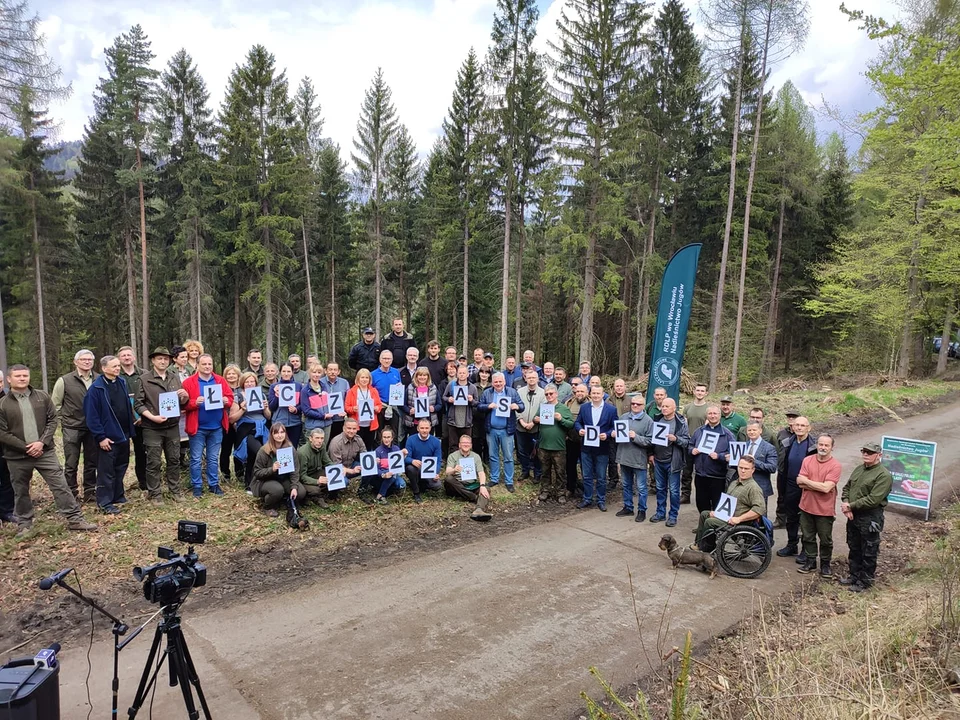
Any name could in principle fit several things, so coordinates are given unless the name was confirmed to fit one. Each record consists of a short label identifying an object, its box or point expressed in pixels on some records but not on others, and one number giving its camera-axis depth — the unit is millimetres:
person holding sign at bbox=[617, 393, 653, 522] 8703
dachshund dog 6816
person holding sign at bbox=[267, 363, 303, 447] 8992
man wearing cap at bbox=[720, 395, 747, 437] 8398
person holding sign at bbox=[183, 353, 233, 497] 8531
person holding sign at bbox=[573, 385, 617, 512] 9148
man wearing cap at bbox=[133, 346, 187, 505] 7922
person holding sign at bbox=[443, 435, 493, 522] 9062
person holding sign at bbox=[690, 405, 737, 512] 8055
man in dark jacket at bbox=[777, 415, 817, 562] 7488
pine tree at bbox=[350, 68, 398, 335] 30375
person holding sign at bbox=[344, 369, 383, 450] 9299
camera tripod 3598
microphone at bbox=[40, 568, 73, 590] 3072
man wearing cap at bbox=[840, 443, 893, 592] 6379
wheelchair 6844
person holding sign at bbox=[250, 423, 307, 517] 8094
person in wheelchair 6930
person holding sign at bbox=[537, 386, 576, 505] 9516
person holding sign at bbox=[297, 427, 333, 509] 8398
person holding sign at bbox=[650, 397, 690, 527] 8539
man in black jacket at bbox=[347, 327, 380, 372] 10430
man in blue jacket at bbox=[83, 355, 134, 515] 7367
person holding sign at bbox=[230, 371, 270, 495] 8859
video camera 3506
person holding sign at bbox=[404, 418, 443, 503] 9133
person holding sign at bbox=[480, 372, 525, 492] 9836
